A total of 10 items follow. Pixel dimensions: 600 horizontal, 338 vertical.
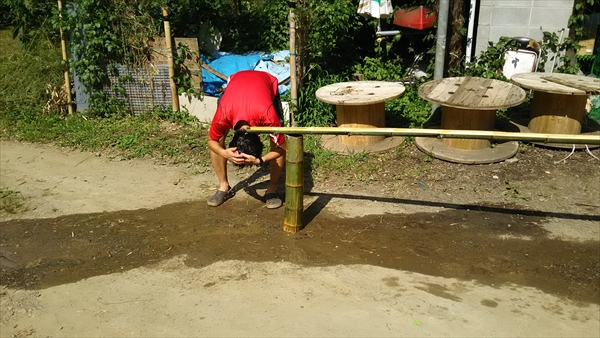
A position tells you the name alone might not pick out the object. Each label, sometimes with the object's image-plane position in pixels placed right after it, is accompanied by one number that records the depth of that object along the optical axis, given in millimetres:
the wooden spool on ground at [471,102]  5859
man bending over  4746
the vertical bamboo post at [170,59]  7398
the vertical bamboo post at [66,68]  7648
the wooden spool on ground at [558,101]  6102
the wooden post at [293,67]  6664
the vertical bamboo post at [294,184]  4582
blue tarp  7996
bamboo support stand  4043
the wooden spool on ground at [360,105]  6258
